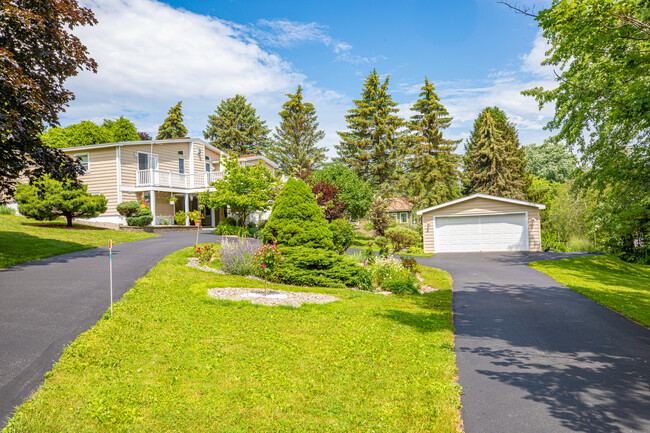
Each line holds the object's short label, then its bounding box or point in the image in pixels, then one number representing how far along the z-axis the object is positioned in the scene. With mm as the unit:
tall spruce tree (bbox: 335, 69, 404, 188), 41303
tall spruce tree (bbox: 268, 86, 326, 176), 46875
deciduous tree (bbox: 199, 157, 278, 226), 21734
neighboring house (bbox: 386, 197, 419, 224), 44778
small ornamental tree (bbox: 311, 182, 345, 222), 23766
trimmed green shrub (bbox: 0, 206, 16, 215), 22656
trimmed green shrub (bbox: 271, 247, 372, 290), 10914
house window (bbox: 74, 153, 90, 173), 26189
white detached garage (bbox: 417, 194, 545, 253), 22781
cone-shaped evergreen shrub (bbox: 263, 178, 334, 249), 11375
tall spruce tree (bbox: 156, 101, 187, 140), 49094
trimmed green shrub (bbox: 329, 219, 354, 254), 13094
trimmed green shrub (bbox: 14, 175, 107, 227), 18234
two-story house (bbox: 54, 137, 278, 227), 25531
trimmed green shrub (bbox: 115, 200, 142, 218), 23391
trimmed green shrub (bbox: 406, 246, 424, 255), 23091
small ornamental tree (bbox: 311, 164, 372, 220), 29516
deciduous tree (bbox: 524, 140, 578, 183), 56531
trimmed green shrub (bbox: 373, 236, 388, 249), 22062
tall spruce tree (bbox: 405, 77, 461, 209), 36594
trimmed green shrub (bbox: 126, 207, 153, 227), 22688
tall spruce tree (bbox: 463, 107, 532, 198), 37625
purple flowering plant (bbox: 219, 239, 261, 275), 11633
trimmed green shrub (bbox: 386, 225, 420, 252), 23484
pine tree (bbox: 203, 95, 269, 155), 50438
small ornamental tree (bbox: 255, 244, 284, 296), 10195
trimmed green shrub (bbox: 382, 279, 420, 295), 10672
